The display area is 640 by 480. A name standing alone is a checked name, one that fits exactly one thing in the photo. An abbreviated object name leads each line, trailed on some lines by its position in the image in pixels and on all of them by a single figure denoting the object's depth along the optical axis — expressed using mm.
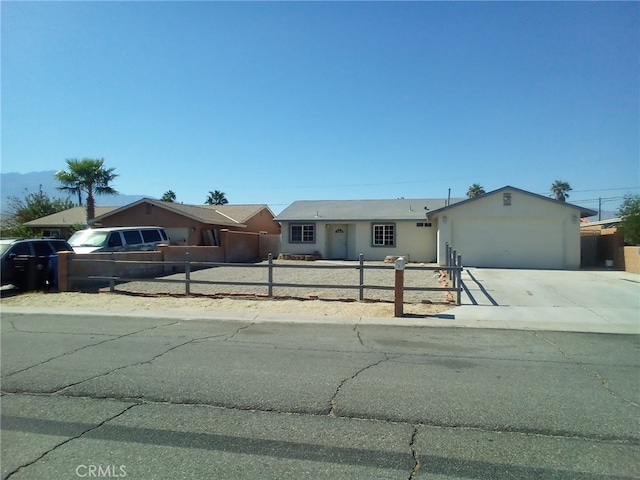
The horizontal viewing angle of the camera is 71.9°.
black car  14023
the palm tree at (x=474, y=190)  52656
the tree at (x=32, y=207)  41000
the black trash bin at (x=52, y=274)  14789
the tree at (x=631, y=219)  21484
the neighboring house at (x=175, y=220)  28469
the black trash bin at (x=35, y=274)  14414
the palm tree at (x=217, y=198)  58781
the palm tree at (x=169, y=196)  60375
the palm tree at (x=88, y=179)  32594
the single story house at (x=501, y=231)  22188
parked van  18114
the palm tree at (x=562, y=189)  65250
